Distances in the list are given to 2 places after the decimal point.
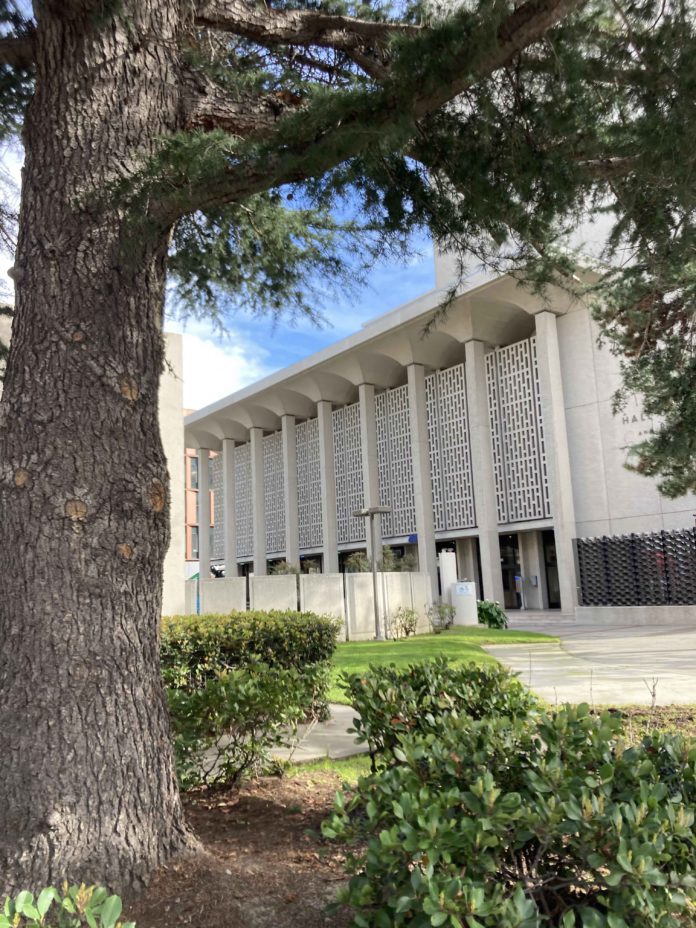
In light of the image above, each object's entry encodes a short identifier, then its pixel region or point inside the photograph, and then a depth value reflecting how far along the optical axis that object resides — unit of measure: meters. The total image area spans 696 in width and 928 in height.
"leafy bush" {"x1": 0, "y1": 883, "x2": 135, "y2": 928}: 1.61
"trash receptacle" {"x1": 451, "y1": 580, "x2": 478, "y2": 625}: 19.27
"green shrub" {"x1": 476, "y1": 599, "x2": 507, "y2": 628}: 19.92
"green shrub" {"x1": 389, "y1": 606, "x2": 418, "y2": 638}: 16.67
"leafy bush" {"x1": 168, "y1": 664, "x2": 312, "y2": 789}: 3.79
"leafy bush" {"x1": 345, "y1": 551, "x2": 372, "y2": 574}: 28.95
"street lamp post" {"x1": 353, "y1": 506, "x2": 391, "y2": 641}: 17.09
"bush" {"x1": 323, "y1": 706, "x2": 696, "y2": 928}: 1.79
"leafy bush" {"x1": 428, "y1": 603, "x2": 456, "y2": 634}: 18.27
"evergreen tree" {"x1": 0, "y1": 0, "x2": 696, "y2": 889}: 2.71
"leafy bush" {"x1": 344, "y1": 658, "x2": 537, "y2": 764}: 3.28
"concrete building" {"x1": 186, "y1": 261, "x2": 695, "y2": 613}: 25.12
